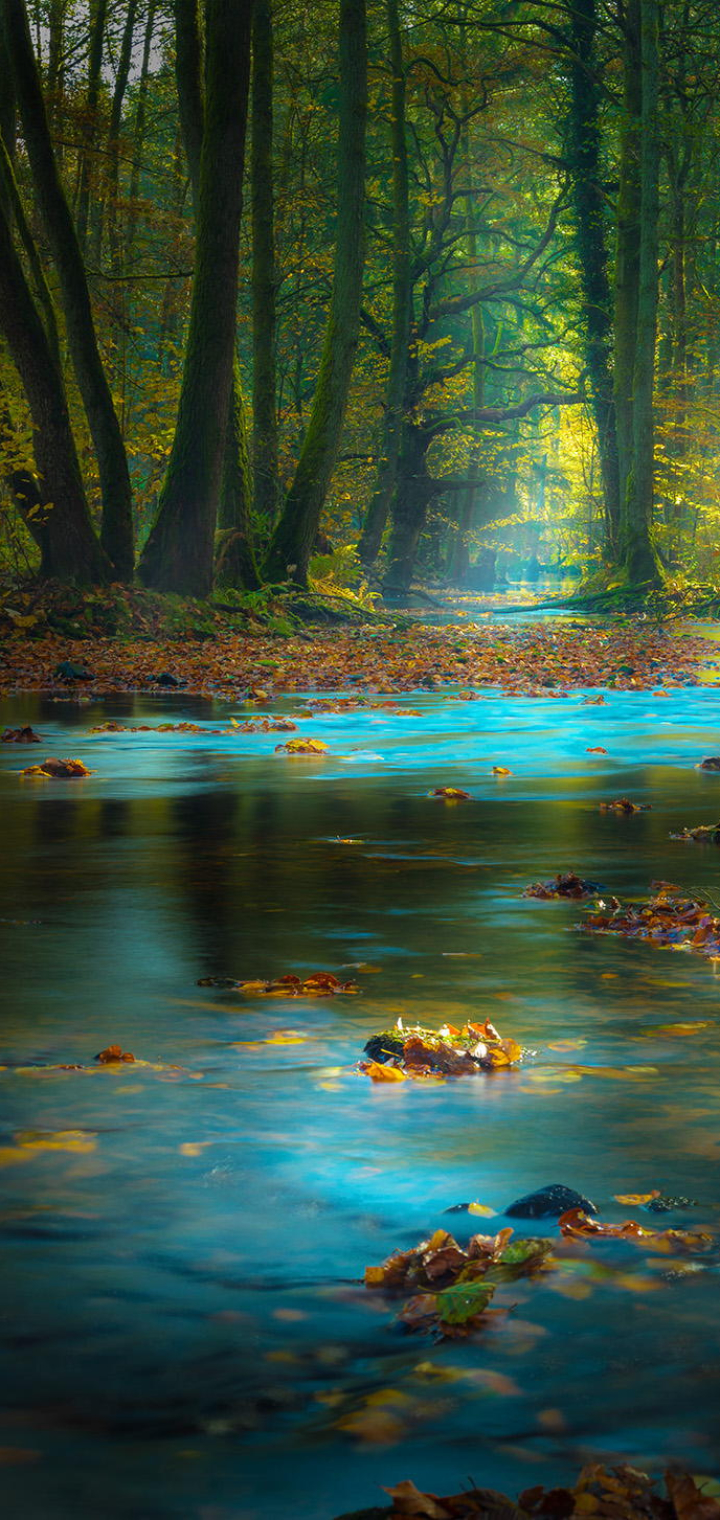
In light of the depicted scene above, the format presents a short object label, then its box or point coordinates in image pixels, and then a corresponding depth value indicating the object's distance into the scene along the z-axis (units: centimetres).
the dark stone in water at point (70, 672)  1895
